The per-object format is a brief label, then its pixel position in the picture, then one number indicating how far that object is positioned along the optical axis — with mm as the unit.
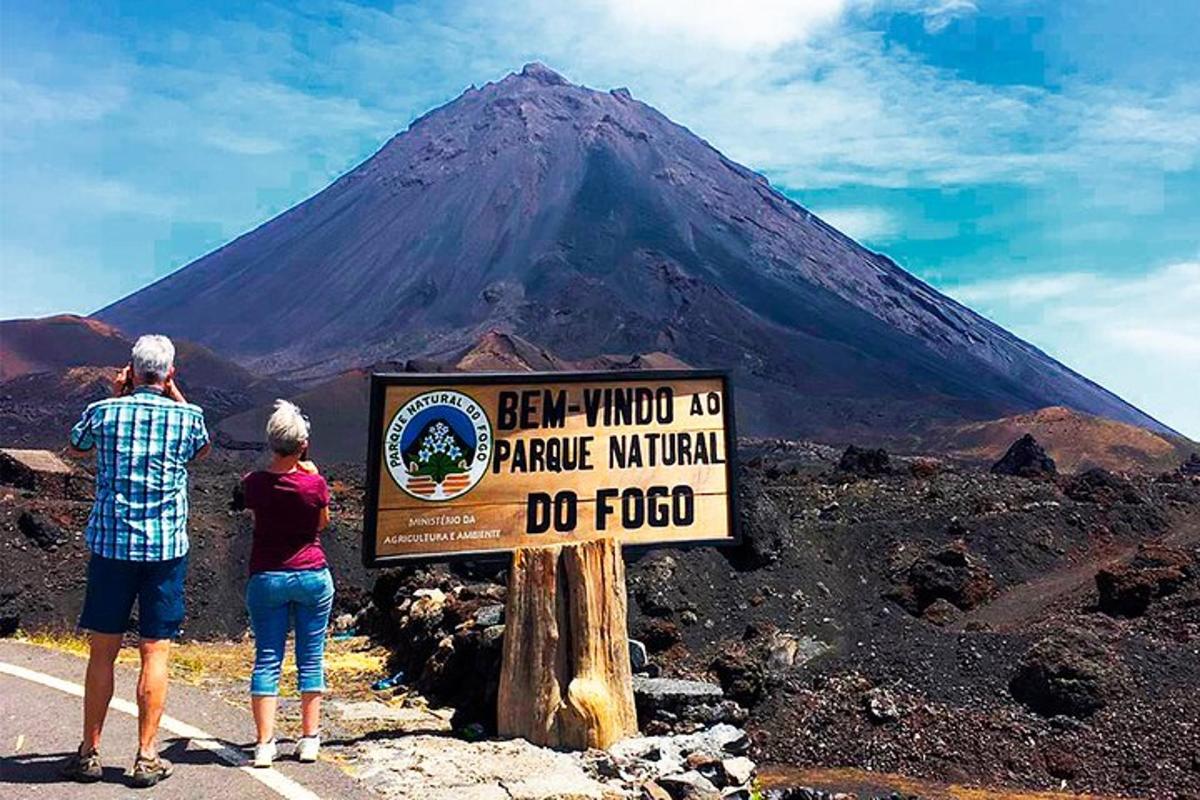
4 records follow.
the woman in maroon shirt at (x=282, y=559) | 5020
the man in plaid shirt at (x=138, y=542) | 4551
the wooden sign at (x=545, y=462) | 6383
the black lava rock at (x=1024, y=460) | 31312
